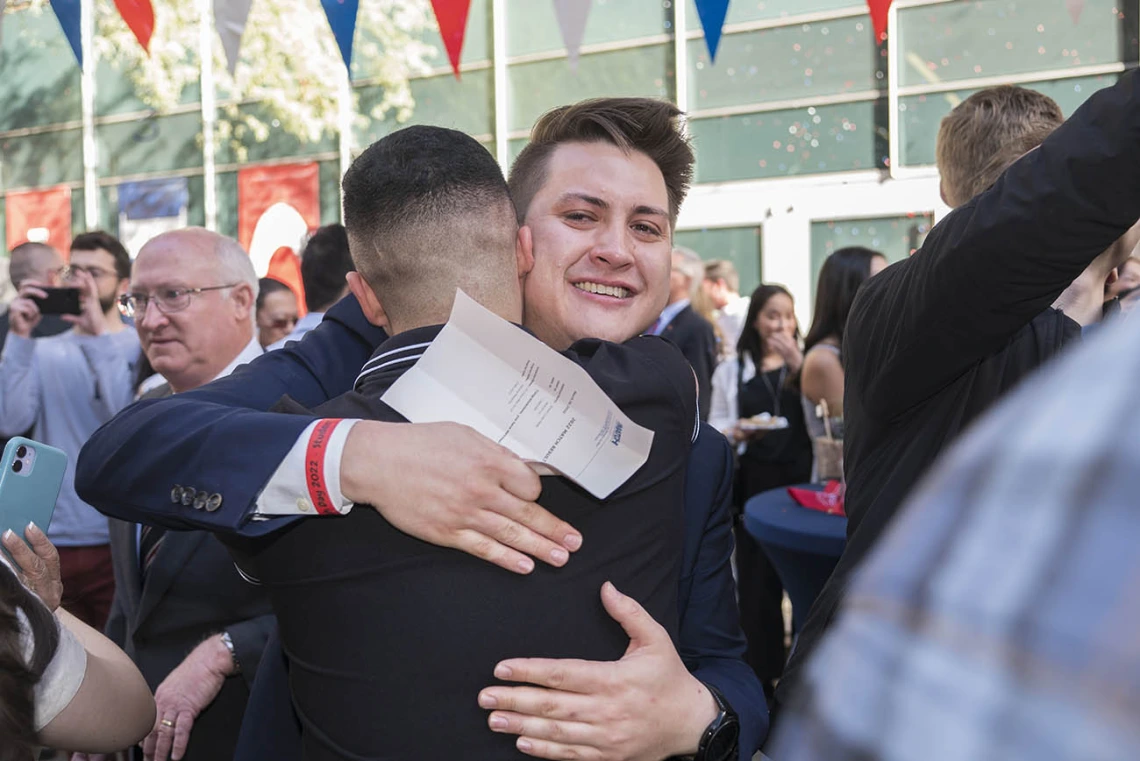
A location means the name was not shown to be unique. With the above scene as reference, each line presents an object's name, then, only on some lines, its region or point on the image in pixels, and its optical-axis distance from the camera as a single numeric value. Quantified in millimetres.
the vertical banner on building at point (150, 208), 14664
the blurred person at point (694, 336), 5473
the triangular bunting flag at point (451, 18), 4414
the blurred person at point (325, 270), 4086
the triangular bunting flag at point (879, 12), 4172
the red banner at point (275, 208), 13750
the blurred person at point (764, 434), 5008
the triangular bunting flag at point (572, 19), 4254
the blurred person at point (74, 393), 3883
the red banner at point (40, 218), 15383
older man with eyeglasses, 2207
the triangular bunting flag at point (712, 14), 4453
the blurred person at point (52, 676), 1265
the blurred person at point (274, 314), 5375
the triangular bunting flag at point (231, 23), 4367
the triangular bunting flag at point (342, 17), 4508
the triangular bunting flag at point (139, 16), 4230
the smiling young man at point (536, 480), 1245
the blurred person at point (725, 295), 7539
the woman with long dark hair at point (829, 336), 4477
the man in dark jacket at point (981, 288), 1375
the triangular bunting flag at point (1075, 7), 4452
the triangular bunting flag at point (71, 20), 4145
